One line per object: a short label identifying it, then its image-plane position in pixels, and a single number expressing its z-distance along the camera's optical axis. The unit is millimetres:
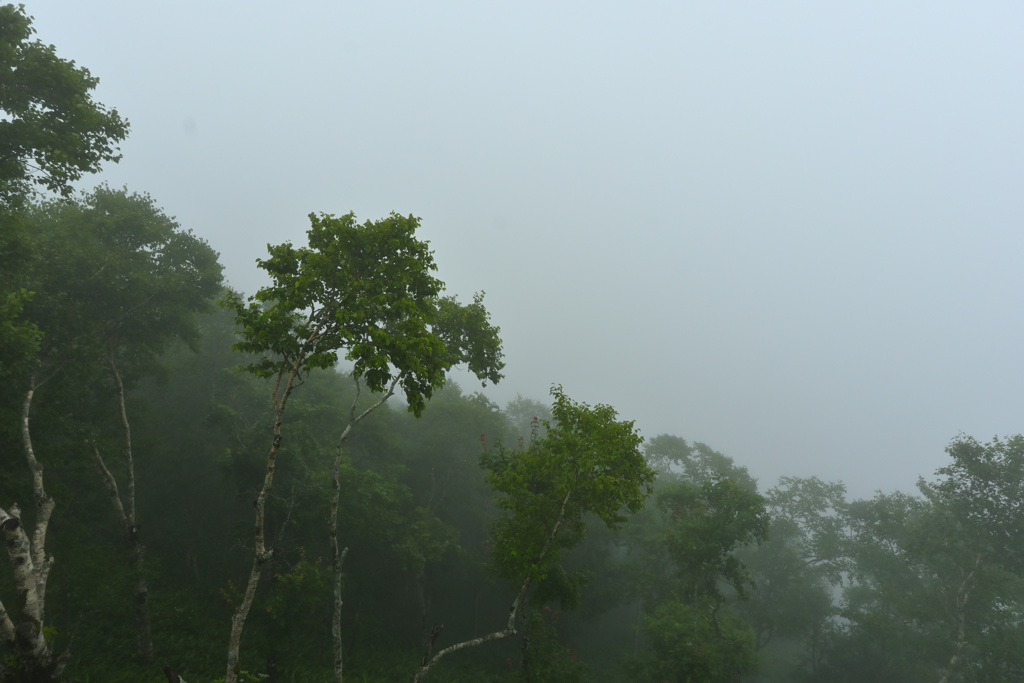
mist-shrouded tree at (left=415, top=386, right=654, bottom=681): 12297
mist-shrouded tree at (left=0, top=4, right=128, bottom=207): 12484
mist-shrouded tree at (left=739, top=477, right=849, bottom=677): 37375
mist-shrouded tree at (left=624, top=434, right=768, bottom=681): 19500
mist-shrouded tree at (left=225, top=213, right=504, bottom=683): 8781
